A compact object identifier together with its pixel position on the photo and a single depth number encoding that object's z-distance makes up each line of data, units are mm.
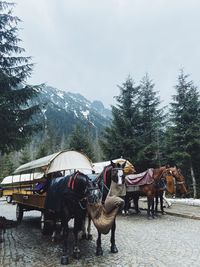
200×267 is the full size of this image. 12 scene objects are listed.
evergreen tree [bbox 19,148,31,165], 30337
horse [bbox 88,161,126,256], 4828
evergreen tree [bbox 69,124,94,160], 21153
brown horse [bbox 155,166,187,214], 9465
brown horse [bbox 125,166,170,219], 9105
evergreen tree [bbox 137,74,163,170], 16008
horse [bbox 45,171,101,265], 4787
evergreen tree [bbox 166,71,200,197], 15514
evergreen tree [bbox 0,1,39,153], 7229
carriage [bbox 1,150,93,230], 6893
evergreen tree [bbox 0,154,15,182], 33433
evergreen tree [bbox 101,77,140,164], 16136
